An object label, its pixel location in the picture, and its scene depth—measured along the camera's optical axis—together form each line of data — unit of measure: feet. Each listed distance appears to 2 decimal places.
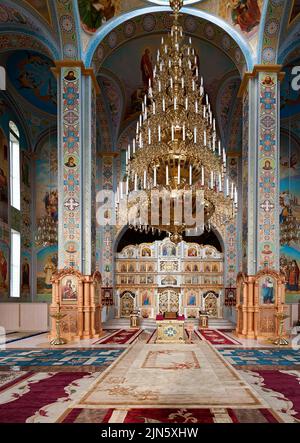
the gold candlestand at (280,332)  32.80
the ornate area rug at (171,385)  16.30
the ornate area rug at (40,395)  15.15
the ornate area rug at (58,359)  24.27
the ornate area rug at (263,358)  24.66
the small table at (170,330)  34.50
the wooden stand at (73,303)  36.06
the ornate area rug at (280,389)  15.56
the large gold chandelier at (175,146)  28.32
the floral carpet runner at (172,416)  14.29
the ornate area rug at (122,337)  34.89
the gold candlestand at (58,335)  33.20
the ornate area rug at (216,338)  34.58
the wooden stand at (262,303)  36.55
